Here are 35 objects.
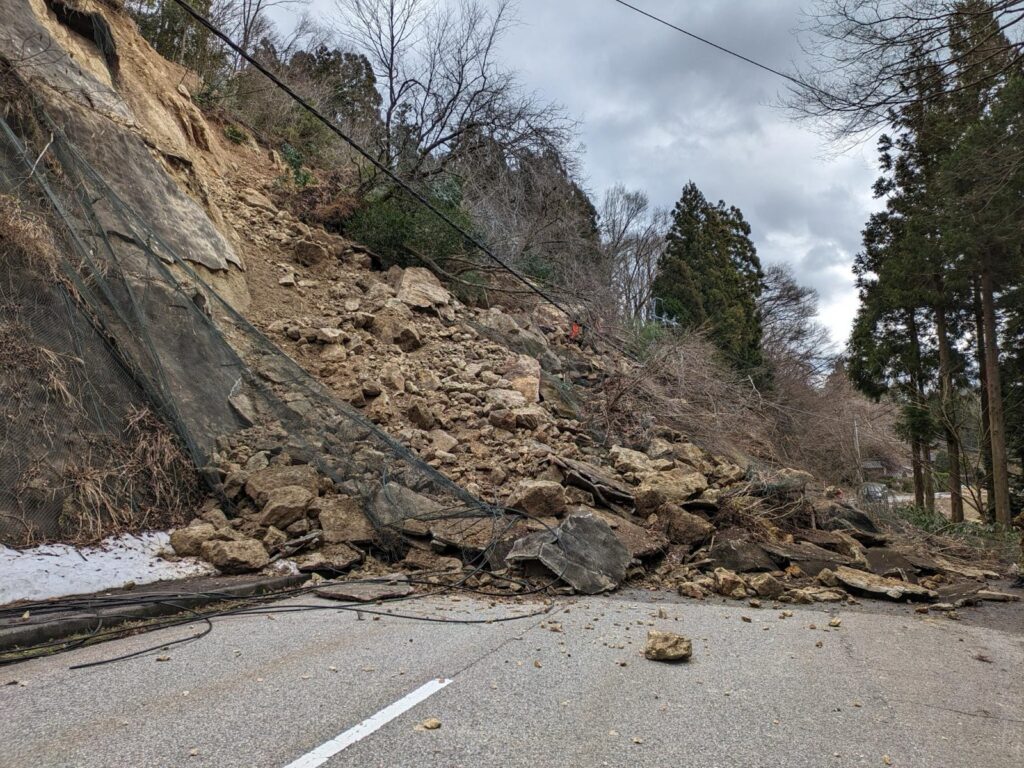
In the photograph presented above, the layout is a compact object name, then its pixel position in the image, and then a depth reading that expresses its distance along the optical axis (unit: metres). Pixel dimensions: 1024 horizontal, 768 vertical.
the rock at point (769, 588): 5.89
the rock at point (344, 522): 6.41
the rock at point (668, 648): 3.71
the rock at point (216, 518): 6.18
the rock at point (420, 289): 11.76
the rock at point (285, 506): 6.31
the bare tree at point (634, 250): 28.02
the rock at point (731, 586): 5.91
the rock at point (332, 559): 5.87
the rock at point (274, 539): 6.05
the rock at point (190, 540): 5.70
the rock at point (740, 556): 6.57
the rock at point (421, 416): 8.91
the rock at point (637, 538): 6.83
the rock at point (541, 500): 7.20
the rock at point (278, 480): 6.55
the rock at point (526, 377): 10.42
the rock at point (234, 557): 5.57
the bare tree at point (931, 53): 5.20
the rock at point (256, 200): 12.52
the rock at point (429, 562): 6.30
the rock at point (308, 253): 11.94
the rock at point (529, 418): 9.43
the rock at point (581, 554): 5.94
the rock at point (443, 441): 8.54
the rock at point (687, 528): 7.29
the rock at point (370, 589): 5.15
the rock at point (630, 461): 9.05
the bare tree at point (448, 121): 14.84
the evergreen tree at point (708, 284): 23.31
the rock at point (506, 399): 9.68
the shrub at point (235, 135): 14.14
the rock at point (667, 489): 7.84
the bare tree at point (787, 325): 27.20
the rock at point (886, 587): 5.85
